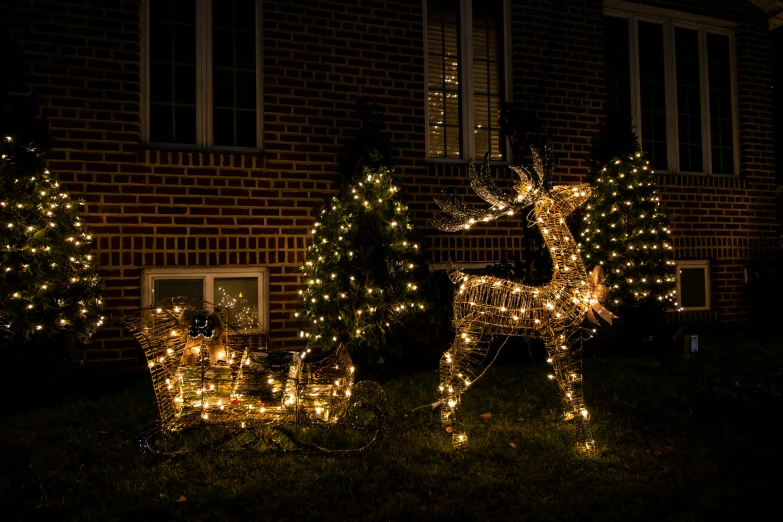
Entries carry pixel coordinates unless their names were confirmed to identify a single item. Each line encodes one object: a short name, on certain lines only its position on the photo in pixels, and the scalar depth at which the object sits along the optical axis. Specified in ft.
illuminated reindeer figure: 12.67
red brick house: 19.04
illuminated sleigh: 12.66
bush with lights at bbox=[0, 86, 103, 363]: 15.21
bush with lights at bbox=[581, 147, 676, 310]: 22.56
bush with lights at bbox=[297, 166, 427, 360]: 17.81
